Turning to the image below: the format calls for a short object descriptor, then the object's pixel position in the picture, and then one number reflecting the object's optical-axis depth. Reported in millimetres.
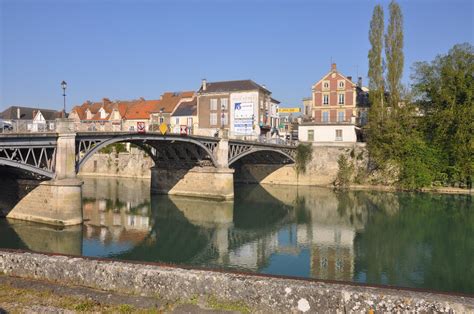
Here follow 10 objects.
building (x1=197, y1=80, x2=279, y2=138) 59938
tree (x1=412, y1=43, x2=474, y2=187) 41562
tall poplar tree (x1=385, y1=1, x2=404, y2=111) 45969
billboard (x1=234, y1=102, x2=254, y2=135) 60062
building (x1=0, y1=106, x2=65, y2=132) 64375
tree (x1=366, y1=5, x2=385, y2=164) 46031
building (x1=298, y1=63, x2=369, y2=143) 54281
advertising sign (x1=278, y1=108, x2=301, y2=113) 71156
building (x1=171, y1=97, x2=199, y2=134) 65188
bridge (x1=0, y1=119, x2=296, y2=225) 24578
